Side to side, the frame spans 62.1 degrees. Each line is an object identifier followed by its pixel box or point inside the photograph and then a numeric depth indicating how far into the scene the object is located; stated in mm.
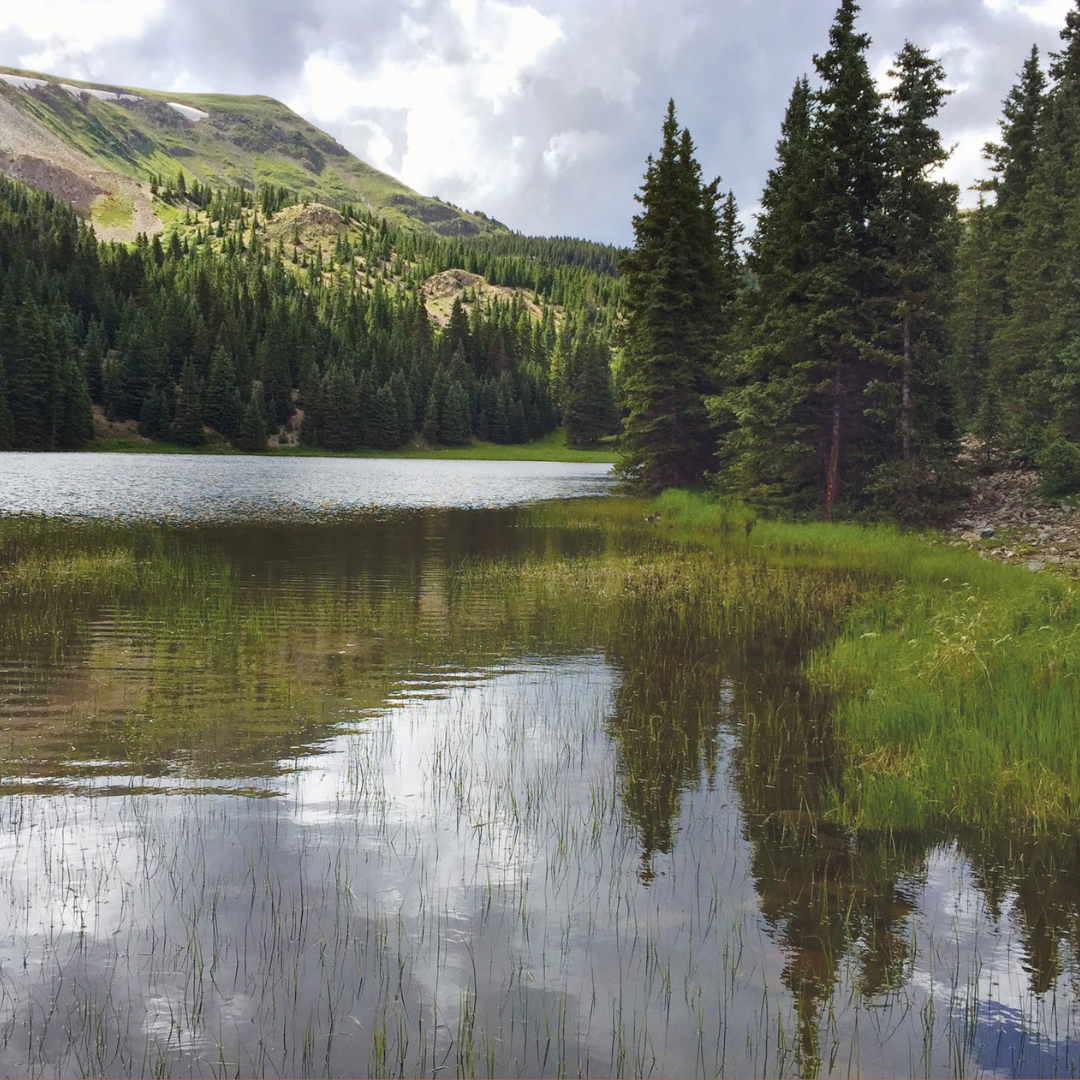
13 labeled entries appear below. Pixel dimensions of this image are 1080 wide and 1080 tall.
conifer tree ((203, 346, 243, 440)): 119375
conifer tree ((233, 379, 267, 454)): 120375
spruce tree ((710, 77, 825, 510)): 28953
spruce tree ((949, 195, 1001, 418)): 49344
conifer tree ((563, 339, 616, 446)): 135500
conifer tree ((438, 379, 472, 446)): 141750
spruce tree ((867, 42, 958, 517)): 27172
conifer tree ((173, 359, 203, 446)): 115188
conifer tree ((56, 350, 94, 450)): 102262
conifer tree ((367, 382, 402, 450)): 132750
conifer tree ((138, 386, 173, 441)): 113750
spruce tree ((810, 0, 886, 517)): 27953
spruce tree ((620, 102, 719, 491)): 41312
